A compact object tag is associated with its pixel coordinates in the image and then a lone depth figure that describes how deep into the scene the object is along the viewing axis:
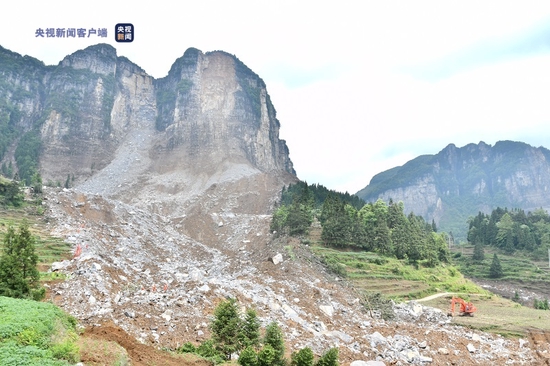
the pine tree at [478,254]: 103.94
